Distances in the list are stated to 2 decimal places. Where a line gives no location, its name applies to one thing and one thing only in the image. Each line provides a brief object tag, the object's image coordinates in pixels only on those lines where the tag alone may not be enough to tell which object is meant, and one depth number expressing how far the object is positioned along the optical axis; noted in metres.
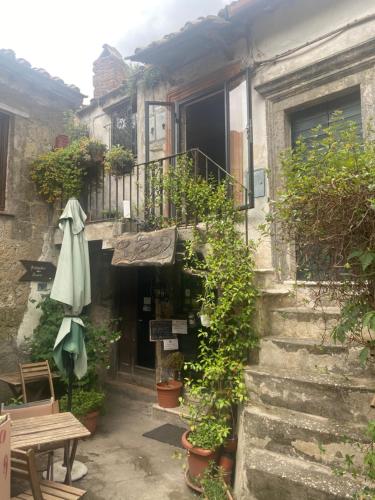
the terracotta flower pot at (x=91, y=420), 5.19
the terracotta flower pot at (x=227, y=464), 3.76
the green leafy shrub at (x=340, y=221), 2.51
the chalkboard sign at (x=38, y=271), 6.41
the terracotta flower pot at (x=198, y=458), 3.75
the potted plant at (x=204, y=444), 3.74
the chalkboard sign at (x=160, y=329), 6.16
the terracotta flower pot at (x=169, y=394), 5.74
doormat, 5.04
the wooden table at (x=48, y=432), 3.17
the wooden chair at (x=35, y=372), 5.31
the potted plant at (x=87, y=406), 5.09
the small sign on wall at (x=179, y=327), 6.32
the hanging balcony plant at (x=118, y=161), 6.15
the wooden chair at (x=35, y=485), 2.75
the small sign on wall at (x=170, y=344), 6.22
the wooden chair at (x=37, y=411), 3.79
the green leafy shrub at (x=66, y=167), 6.39
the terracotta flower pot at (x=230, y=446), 3.87
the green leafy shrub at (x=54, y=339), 5.67
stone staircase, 2.87
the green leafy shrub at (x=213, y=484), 3.44
